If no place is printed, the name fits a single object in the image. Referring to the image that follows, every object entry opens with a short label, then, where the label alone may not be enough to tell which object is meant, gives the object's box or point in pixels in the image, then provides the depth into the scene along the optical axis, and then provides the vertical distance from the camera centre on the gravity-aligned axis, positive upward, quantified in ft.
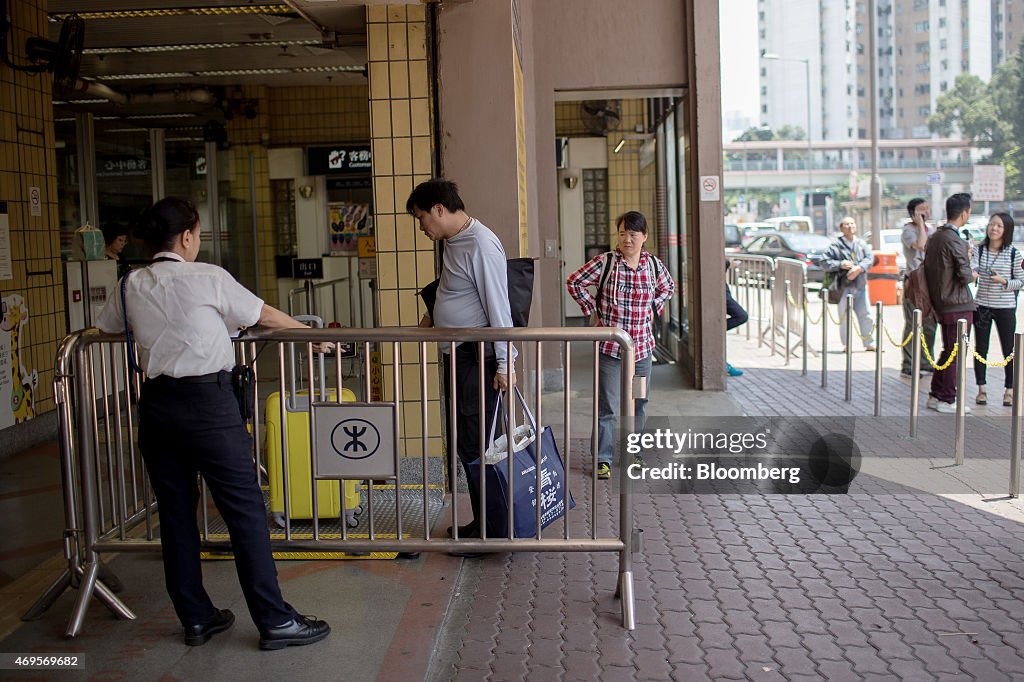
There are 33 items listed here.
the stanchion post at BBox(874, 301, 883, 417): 29.27 -2.93
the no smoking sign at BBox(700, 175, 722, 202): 33.14 +2.43
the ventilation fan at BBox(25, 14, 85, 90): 28.43 +6.58
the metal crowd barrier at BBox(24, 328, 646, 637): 14.82 -3.01
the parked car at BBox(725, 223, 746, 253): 113.91 +2.81
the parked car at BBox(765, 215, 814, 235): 133.89 +4.89
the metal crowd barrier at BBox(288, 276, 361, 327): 49.57 -1.37
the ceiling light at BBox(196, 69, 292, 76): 47.65 +9.72
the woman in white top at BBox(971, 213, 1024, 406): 31.09 -1.05
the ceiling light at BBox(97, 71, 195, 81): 46.73 +9.53
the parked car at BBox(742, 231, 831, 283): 90.84 +1.28
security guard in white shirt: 12.91 -1.77
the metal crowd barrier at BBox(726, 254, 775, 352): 48.91 -1.00
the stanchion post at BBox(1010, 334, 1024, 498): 21.11 -3.71
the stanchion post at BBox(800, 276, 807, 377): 41.00 -1.65
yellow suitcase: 18.30 -3.74
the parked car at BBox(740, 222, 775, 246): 138.02 +4.58
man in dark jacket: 29.99 -0.80
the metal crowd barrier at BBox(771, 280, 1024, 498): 21.30 -3.17
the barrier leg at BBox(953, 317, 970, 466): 23.20 -3.05
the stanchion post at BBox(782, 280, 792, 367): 42.27 -2.35
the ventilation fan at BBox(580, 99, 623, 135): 51.96 +7.81
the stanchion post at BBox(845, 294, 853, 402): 32.04 -2.93
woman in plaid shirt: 22.85 -0.74
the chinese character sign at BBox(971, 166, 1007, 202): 75.61 +5.38
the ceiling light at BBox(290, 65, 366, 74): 47.50 +9.75
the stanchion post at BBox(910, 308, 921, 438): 26.25 -3.12
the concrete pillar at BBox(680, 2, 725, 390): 32.96 +2.54
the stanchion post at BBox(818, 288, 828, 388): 35.22 -2.78
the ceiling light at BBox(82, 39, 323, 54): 40.88 +9.49
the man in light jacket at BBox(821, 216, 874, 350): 42.19 -0.17
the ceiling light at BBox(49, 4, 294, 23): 33.12 +9.01
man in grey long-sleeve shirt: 16.78 -0.35
